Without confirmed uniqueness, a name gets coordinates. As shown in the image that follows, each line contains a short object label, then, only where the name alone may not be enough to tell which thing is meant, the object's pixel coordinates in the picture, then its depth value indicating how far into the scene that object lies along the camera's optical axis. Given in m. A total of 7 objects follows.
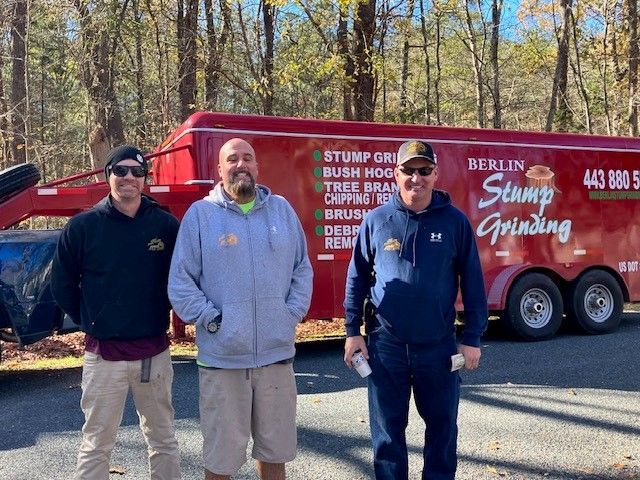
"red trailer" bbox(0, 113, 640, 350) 7.91
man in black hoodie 3.44
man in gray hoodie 3.35
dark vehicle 7.10
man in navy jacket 3.46
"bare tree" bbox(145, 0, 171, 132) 17.27
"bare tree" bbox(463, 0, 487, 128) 18.47
